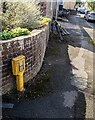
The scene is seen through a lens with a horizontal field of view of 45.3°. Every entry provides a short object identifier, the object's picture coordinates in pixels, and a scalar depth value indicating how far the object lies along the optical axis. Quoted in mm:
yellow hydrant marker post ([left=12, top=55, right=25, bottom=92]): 2731
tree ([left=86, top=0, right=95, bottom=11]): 20869
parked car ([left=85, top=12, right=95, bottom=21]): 12773
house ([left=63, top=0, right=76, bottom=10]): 16109
